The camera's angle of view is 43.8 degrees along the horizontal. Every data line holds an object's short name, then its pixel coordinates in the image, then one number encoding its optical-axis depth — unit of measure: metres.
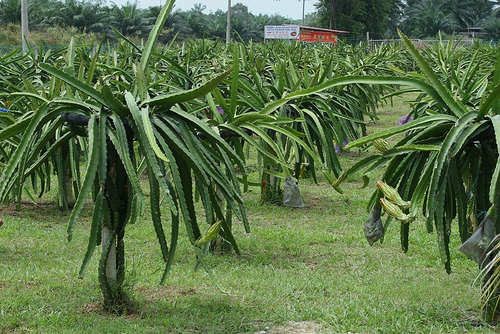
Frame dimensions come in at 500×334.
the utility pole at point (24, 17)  16.30
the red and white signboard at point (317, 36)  32.97
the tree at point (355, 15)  49.97
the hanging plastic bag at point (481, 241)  3.12
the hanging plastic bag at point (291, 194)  6.70
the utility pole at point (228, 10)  26.98
